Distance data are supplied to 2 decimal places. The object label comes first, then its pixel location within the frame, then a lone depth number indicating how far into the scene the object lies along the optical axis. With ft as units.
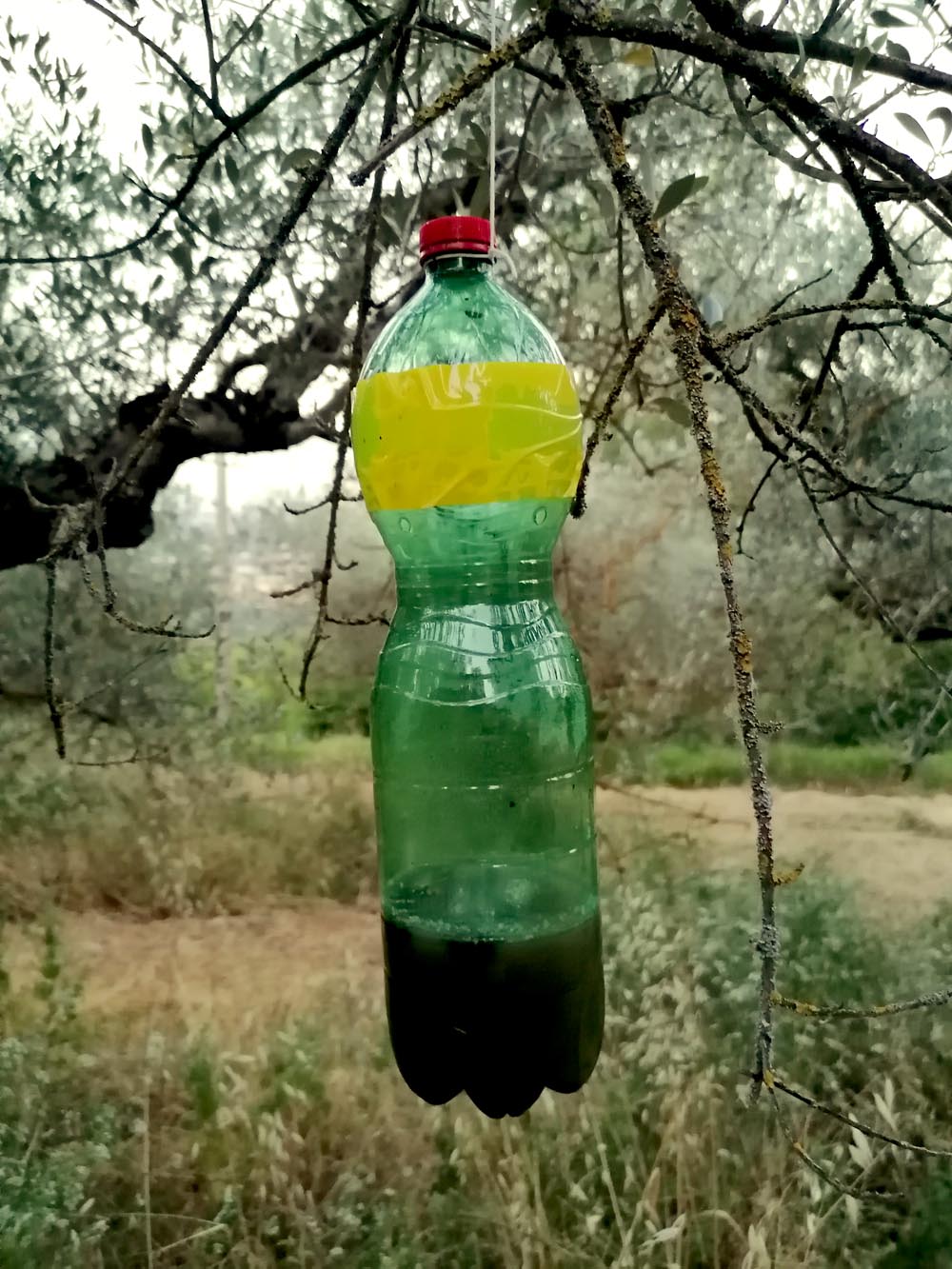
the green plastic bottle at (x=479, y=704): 1.67
